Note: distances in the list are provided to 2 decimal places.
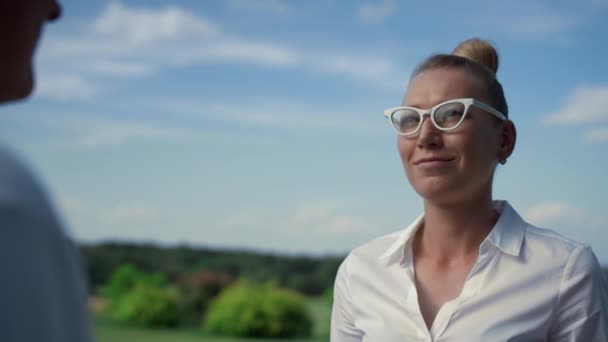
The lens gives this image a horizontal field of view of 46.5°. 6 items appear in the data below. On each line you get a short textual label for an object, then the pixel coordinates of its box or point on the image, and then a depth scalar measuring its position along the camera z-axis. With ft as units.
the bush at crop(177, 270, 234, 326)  25.43
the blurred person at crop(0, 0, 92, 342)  1.72
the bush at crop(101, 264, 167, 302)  25.90
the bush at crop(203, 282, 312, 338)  23.71
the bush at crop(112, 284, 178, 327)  25.16
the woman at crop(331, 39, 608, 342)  5.94
